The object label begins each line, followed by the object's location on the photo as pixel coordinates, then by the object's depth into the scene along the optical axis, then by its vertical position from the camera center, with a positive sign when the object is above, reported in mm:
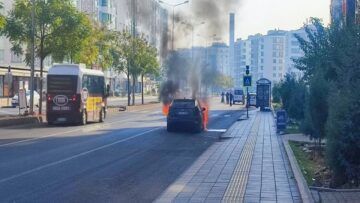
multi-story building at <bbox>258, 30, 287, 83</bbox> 153250 +8619
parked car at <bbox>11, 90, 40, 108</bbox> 57938 -1111
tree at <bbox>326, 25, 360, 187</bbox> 11984 -886
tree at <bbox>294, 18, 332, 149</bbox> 17641 +120
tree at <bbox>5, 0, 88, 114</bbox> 36938 +3934
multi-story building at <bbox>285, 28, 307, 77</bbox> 156750 +11290
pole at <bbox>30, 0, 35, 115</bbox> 33906 +2688
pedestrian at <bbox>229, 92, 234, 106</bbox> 78881 -1008
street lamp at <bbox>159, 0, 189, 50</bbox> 43538 +3502
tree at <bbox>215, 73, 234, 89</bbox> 45031 +794
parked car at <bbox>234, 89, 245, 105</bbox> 86238 -888
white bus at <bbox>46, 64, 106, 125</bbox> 32500 -280
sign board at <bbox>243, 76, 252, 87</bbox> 39375 +561
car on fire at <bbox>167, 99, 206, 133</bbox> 29750 -1342
